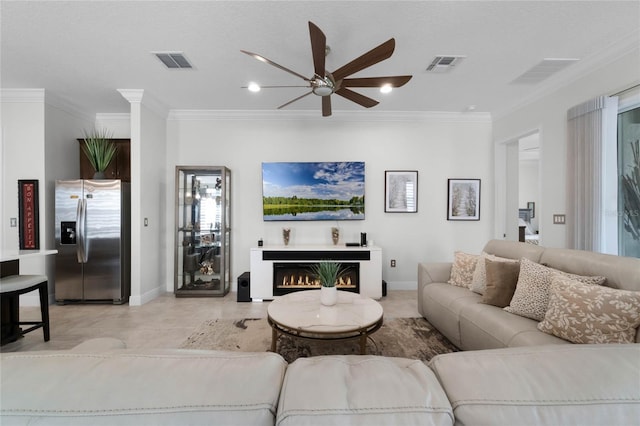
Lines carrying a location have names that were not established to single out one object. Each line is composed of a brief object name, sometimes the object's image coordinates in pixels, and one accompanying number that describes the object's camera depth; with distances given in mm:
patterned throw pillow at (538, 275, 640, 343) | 1479
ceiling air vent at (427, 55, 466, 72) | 2725
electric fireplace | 3885
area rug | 2344
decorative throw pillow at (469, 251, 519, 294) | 2485
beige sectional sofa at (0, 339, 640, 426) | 470
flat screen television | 4215
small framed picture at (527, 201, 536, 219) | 7211
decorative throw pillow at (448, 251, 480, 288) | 2743
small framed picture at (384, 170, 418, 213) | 4309
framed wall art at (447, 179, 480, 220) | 4340
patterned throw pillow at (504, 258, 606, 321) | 1935
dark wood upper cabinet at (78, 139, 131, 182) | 4090
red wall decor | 3539
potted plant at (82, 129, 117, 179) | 3721
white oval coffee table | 1949
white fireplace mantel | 3818
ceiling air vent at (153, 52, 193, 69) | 2689
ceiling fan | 1849
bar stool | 2406
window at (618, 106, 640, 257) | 2578
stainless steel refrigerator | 3547
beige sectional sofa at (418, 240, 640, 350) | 1728
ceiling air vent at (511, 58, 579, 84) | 2789
